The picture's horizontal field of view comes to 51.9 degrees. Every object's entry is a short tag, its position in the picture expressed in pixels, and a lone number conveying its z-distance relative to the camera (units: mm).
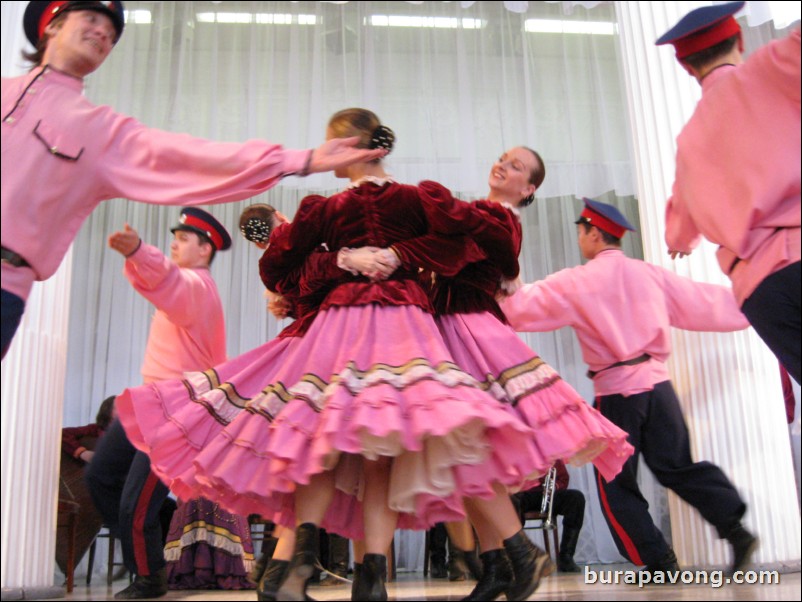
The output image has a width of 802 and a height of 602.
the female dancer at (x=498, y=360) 2381
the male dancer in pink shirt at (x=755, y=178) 1896
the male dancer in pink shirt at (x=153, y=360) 3219
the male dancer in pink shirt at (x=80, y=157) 1961
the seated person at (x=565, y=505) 5336
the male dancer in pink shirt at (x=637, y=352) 3248
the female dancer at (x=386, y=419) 2121
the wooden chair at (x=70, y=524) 4270
